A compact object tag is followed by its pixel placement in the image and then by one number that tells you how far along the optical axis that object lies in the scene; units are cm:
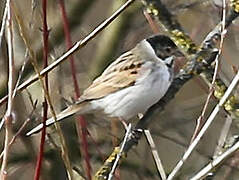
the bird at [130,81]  741
